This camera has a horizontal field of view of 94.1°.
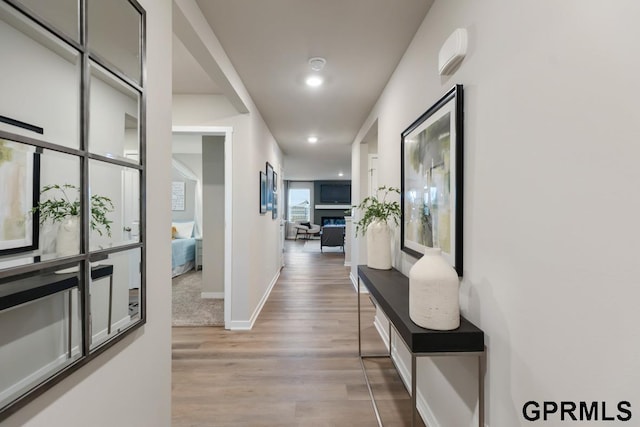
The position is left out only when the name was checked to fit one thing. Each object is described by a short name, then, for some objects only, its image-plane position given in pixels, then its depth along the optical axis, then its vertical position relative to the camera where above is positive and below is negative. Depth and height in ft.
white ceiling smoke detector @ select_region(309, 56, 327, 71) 7.70 +3.96
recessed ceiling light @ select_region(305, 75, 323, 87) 8.77 +3.98
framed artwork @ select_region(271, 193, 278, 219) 15.94 +0.26
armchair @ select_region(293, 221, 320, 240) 38.27 -2.11
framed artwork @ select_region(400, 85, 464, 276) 4.42 +0.59
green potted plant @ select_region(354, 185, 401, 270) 7.54 -0.51
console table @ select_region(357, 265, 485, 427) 3.75 -1.65
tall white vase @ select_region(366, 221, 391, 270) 7.52 -0.76
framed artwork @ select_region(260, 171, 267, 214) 12.34 +0.85
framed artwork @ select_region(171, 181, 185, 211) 22.30 +1.31
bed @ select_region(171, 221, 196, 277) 17.39 -2.17
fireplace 41.45 -1.01
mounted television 41.16 +2.74
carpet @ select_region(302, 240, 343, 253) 29.62 -3.68
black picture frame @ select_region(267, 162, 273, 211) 14.10 +1.27
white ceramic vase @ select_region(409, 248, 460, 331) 3.84 -1.08
